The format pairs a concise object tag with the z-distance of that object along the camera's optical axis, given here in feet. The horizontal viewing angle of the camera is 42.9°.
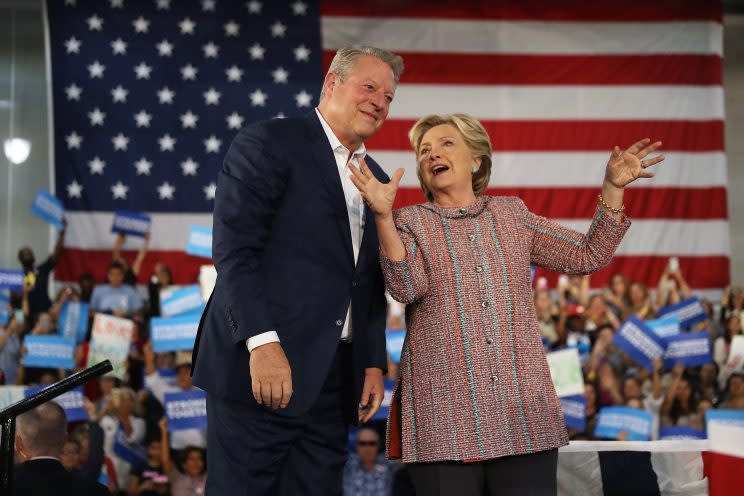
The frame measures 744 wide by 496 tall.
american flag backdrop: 27.96
